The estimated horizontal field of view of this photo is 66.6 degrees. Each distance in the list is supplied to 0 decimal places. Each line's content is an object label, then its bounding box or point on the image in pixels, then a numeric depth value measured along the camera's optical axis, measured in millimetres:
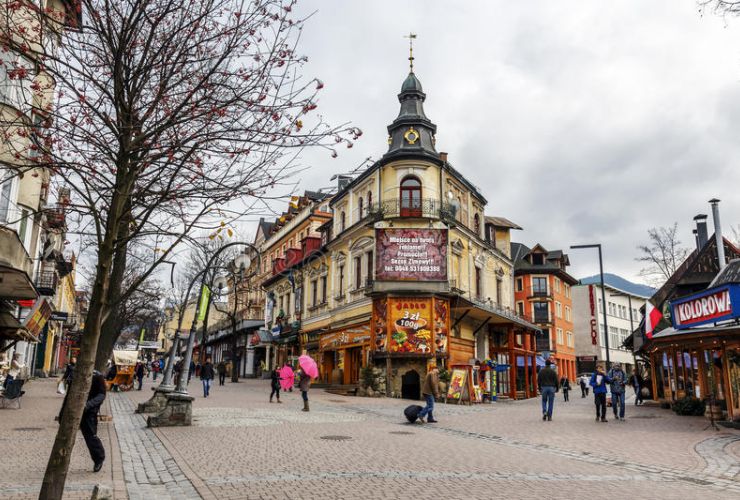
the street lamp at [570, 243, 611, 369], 29398
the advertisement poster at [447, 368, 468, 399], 23547
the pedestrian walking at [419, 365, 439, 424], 15742
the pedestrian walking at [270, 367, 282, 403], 22219
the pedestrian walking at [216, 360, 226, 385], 37438
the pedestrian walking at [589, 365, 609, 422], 17016
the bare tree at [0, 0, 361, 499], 5582
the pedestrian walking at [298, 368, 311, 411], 18720
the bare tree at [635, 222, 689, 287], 36719
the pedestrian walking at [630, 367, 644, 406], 26303
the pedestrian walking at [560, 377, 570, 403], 30706
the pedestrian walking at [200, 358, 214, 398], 24859
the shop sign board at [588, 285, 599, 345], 47650
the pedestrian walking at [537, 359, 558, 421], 16953
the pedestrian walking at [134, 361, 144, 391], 29144
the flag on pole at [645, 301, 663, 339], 19078
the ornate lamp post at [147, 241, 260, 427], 13336
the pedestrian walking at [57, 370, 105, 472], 7895
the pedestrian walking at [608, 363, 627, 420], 17422
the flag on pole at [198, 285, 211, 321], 15045
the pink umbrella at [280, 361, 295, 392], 24719
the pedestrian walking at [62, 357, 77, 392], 20228
